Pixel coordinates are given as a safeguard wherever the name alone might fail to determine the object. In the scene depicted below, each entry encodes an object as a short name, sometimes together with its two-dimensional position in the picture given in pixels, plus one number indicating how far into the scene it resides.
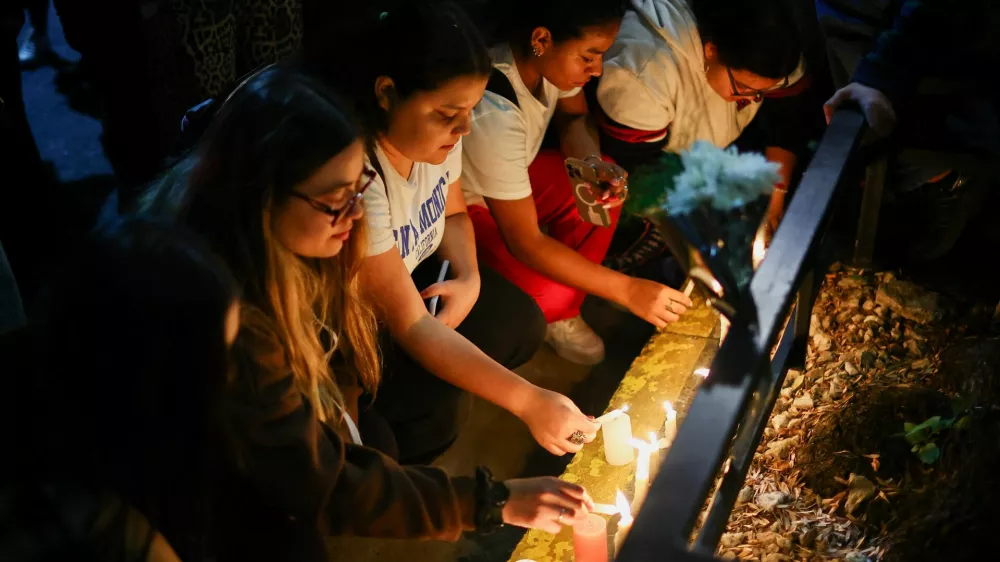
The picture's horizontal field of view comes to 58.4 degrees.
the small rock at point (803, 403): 2.57
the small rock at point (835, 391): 2.58
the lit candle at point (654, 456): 2.46
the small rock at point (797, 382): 2.65
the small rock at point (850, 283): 3.02
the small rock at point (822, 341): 2.77
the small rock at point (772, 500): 2.29
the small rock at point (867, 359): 2.67
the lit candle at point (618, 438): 2.45
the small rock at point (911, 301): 2.81
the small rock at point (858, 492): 2.21
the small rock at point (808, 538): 2.19
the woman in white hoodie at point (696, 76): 2.63
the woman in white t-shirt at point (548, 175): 2.61
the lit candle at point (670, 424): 2.48
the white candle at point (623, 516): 2.24
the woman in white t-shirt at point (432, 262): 2.15
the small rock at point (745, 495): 2.34
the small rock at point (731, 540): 2.24
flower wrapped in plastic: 1.61
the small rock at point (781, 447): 2.44
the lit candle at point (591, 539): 1.99
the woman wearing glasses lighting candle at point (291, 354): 1.69
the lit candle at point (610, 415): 2.43
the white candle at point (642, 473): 2.36
